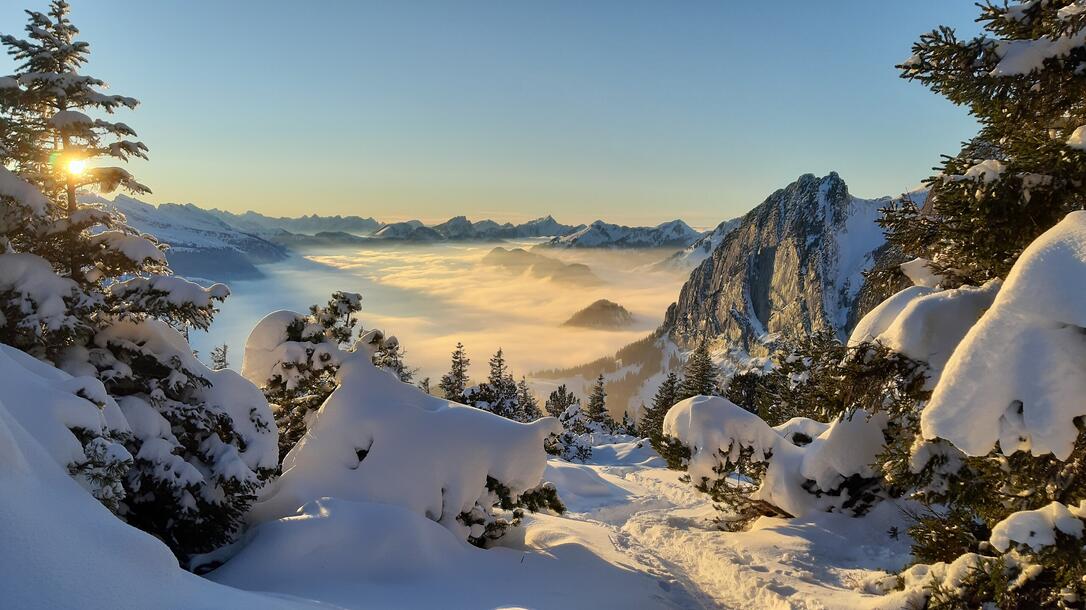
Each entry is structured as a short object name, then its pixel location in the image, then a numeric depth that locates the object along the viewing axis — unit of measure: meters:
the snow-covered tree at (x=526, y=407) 54.21
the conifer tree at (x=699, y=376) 49.56
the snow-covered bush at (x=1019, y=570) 4.25
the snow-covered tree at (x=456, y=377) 53.72
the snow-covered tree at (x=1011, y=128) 4.88
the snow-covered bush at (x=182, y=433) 8.82
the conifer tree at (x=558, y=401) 78.71
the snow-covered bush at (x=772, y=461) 13.07
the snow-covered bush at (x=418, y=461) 10.69
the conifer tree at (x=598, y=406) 70.25
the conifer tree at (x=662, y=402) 57.47
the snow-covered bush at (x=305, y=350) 13.63
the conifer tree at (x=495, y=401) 36.11
